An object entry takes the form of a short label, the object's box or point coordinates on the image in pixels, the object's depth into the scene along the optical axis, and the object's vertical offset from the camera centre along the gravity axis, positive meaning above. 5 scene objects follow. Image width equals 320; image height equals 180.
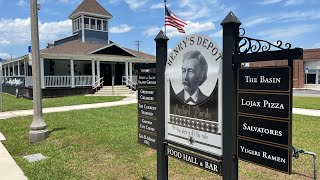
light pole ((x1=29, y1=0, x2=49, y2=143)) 6.64 +0.23
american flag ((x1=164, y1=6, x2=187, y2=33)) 14.40 +3.74
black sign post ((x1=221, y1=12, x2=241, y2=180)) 2.37 -0.14
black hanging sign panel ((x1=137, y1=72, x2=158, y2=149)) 3.47 -0.42
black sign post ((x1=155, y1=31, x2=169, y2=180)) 3.22 -0.24
